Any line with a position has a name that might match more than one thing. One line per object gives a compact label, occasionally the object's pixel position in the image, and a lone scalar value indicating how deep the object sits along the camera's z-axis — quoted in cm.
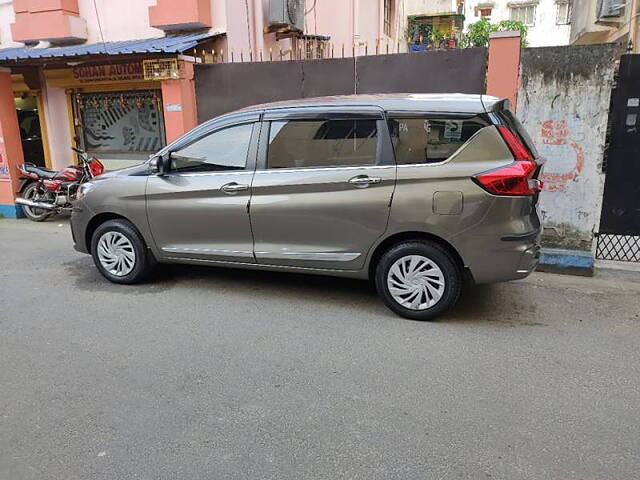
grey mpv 405
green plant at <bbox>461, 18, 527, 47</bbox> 2836
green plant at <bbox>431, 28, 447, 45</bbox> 2055
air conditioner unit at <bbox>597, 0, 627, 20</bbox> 1181
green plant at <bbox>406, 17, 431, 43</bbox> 2280
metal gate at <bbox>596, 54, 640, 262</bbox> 547
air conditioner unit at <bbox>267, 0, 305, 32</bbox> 975
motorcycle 866
